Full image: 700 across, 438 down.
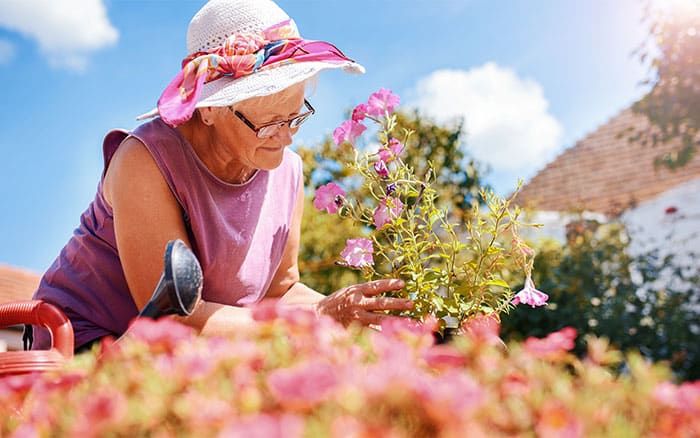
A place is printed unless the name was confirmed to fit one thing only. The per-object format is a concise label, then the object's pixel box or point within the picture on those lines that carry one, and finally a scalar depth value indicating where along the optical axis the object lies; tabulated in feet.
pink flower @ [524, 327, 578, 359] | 3.24
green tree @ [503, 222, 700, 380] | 24.43
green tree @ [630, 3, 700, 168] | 25.93
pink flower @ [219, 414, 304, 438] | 2.25
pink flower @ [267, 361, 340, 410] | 2.52
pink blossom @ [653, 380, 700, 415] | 2.76
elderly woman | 6.46
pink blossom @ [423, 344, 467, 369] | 3.12
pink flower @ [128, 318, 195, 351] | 3.42
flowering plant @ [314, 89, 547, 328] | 6.18
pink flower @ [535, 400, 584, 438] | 2.39
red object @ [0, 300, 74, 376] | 4.72
